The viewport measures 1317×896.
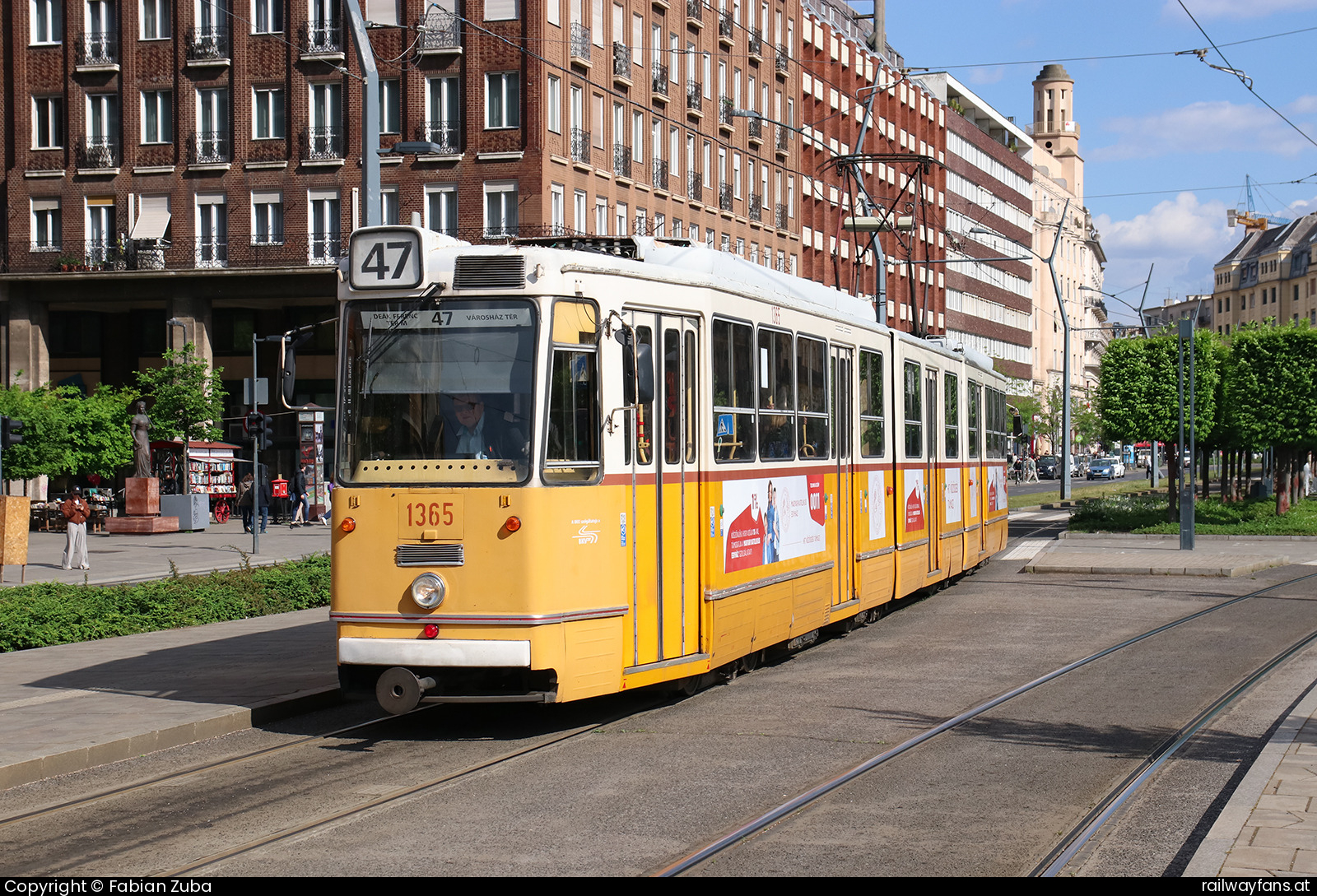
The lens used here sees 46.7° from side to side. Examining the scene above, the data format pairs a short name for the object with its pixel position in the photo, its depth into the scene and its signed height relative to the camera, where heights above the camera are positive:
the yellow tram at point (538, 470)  9.89 -0.06
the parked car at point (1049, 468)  99.19 -0.97
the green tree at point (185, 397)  46.59 +2.11
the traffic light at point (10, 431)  23.66 +0.58
